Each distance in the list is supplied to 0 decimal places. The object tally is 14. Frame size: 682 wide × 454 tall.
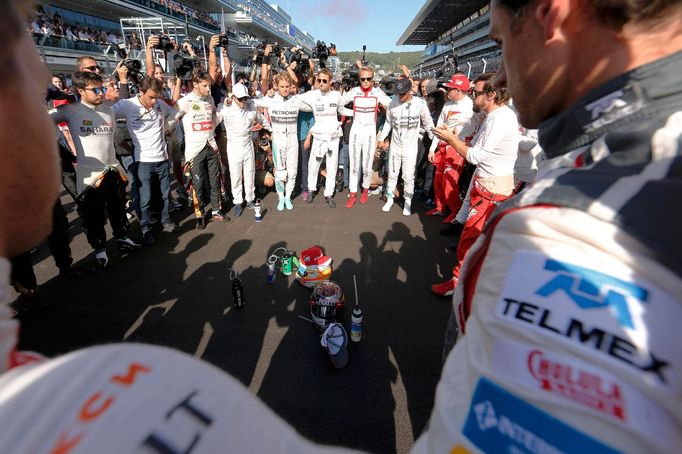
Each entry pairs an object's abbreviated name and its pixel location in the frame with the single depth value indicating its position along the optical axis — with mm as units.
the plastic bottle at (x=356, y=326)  2848
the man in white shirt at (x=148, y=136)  4531
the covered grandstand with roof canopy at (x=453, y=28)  35188
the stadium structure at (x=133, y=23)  18484
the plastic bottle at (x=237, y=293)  3334
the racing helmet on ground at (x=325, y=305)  3064
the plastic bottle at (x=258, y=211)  5707
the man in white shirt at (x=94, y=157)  3803
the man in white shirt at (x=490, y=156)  3318
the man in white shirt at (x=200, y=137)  5117
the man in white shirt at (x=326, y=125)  6082
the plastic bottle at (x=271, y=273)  3875
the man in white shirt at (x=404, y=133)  5621
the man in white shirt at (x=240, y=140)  5438
